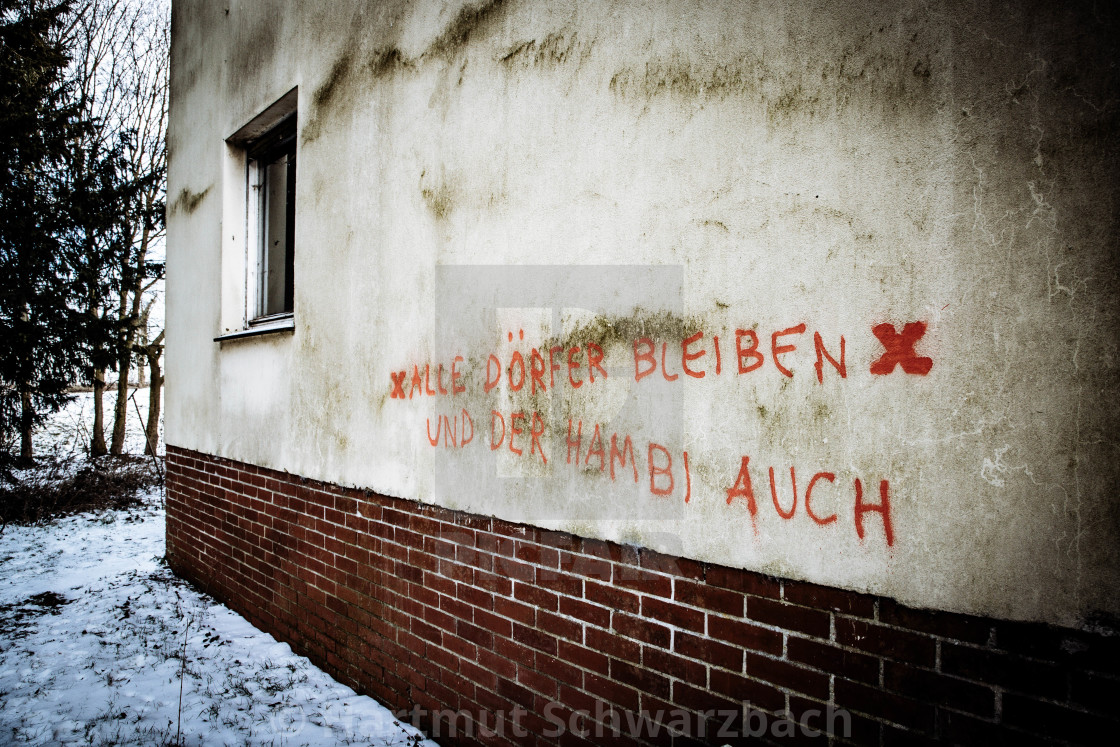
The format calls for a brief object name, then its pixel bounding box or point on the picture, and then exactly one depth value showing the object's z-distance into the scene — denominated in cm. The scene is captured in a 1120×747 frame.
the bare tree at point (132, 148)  930
